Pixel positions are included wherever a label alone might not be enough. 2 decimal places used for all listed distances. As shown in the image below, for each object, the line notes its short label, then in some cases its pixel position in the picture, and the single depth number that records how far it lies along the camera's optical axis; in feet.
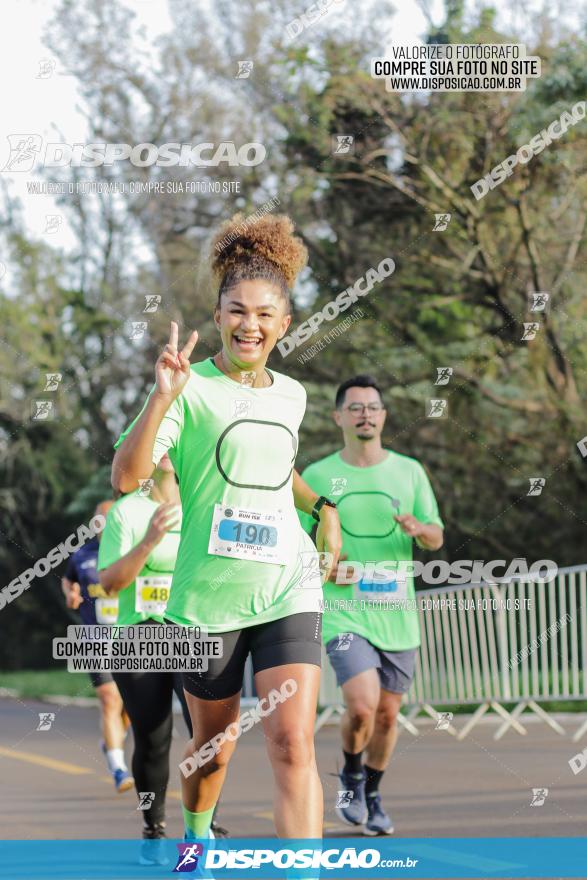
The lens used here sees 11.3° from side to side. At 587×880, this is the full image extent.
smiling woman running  31.01
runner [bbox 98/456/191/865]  41.62
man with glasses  48.53
